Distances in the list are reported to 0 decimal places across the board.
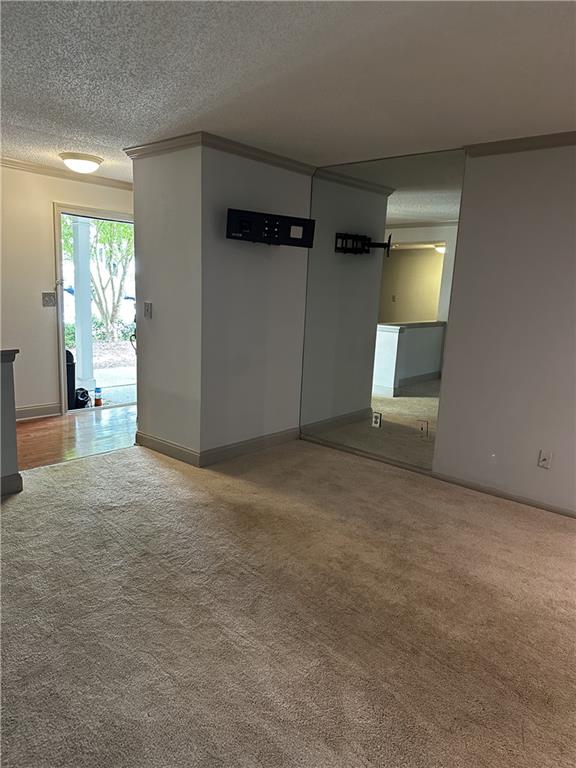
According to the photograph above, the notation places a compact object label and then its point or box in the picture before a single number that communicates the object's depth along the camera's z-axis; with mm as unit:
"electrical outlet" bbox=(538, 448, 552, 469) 3346
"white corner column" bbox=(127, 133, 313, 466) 3600
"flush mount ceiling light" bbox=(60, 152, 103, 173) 4160
